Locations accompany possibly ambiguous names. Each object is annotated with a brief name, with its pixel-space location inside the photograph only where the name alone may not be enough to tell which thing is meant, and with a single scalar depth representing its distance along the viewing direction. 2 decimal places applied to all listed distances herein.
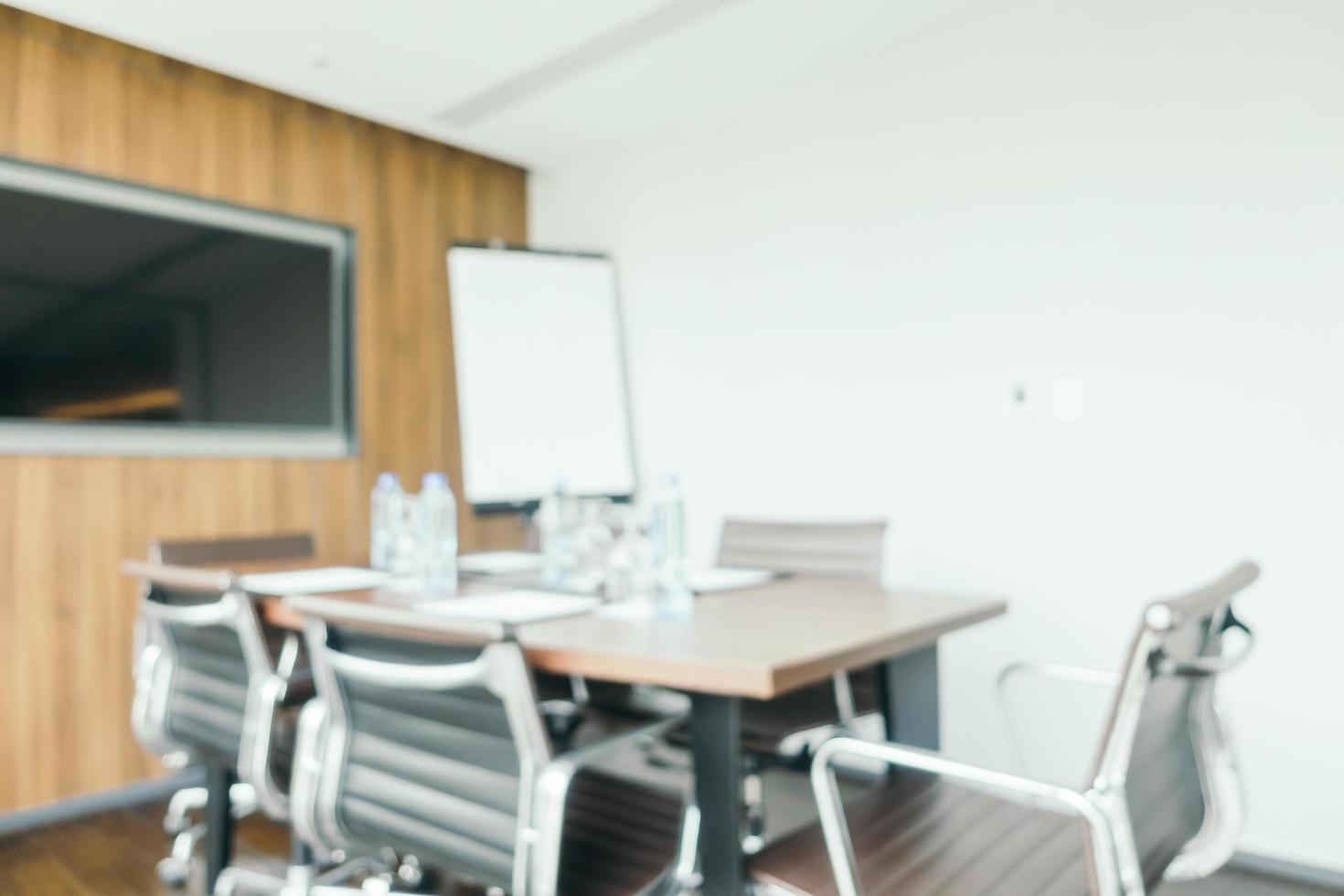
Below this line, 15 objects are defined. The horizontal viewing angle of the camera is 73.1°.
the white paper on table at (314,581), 2.24
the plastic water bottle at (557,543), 2.46
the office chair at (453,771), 1.31
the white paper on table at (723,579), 2.26
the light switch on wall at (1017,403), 3.15
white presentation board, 4.15
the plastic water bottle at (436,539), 2.34
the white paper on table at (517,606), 1.84
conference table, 1.39
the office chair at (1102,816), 1.20
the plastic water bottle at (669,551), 1.90
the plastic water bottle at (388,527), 2.81
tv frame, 3.23
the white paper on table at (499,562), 2.75
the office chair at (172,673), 2.03
